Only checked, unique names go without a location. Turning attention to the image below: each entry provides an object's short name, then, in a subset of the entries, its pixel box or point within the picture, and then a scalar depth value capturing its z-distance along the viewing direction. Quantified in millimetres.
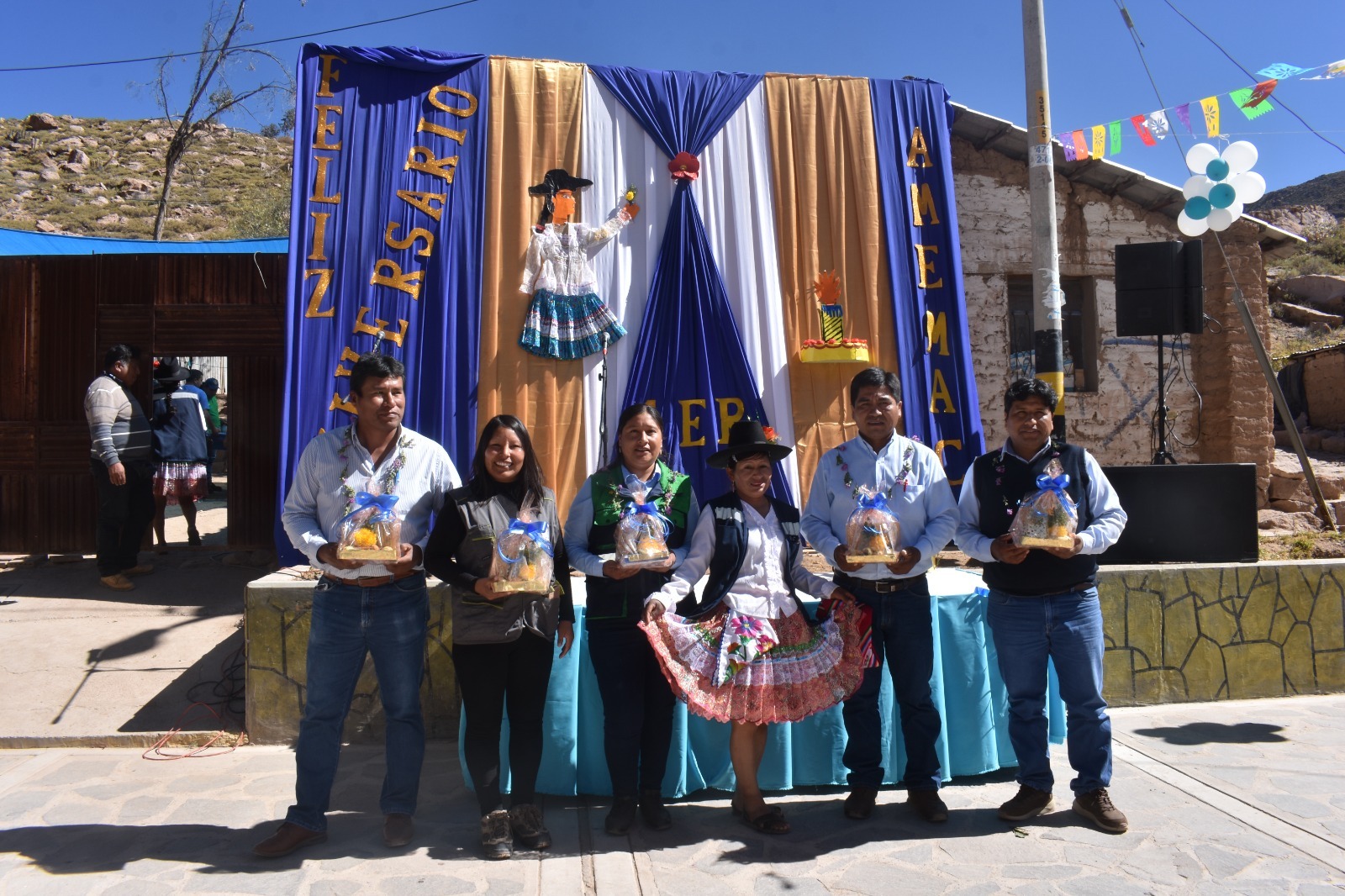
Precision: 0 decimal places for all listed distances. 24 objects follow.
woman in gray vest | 3409
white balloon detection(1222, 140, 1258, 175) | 7719
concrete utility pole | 6418
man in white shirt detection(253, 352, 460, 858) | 3402
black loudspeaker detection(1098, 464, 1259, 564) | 5715
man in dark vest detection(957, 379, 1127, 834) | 3605
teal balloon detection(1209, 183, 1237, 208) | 7824
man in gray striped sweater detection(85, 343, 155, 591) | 6652
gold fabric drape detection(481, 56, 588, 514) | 7105
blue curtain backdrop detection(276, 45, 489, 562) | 6773
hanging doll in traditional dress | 7102
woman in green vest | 3586
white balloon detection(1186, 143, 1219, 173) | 7836
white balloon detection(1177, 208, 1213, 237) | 8008
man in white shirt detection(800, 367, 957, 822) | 3646
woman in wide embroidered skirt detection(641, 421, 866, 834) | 3479
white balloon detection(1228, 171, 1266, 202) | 7715
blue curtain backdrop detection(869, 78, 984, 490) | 7551
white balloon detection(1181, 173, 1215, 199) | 7918
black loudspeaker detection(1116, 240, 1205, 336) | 6484
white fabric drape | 7363
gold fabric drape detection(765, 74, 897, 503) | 7469
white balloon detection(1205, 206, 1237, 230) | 7848
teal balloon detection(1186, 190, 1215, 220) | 7938
